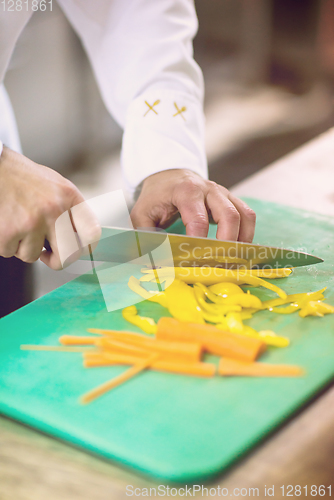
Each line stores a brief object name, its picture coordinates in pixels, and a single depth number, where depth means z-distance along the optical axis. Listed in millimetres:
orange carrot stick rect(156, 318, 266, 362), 904
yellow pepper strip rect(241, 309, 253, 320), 963
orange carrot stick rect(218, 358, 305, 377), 895
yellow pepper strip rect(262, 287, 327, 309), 979
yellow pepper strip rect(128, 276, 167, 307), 987
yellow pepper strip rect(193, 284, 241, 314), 964
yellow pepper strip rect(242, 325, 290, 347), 923
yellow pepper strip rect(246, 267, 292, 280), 1018
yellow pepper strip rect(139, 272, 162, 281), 1031
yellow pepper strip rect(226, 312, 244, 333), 931
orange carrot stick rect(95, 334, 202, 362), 906
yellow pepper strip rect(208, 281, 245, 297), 987
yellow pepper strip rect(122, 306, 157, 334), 947
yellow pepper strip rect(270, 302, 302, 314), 969
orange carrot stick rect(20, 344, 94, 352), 937
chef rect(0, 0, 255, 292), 1070
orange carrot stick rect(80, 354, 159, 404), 891
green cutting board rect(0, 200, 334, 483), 849
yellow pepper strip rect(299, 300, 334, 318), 960
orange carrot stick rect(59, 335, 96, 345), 943
